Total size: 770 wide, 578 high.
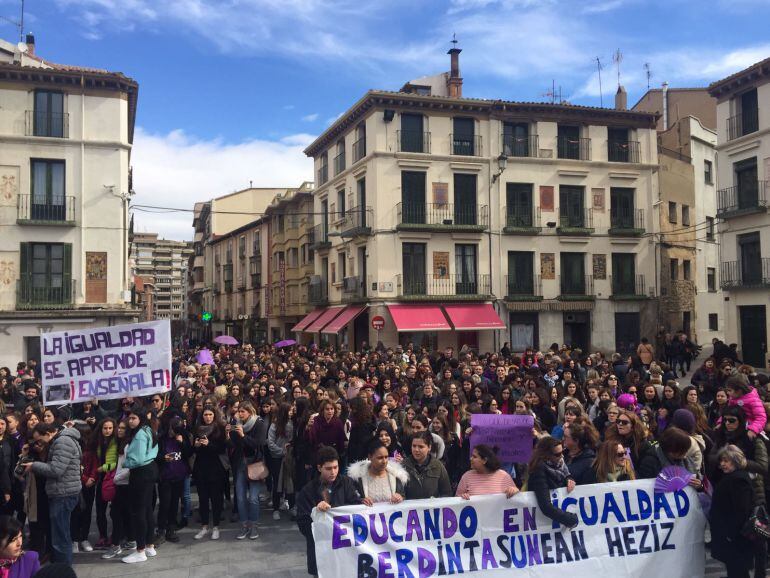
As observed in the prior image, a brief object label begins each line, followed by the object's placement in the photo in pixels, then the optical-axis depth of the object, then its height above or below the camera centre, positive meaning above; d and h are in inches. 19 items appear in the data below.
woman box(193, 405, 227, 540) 326.6 -75.8
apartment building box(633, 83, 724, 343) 1327.5 +228.3
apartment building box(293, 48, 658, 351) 1143.0 +187.1
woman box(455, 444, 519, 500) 238.1 -61.7
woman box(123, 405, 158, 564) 292.0 -76.0
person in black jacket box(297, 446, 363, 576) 231.5 -63.9
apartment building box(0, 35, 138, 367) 954.1 +190.2
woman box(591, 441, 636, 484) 251.4 -59.8
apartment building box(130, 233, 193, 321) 5600.4 +491.0
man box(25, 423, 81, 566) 269.1 -69.6
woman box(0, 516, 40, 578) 166.1 -61.7
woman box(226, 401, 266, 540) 328.2 -82.1
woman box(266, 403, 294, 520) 356.8 -71.7
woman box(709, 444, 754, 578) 217.2 -68.9
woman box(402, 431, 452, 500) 247.9 -61.4
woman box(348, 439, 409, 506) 235.8 -60.2
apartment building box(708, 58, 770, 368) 1050.1 +195.7
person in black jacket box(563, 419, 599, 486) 257.6 -53.5
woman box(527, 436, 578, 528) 235.6 -61.5
